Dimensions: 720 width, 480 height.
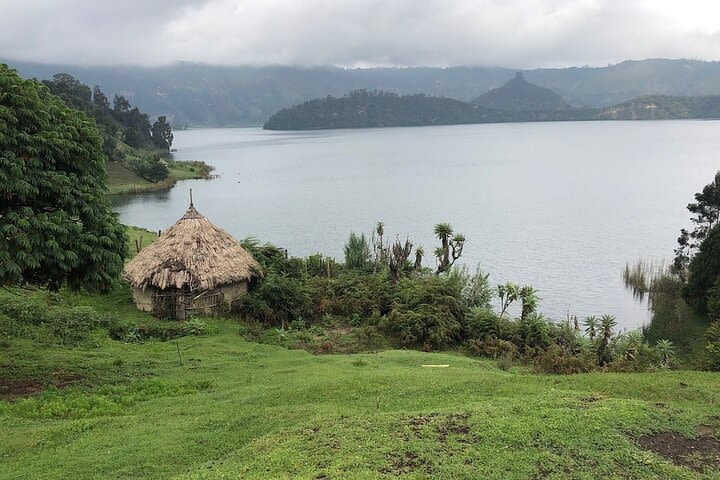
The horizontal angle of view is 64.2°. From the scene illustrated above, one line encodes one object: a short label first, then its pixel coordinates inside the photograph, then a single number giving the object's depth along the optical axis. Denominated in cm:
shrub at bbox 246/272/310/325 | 2388
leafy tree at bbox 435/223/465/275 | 2977
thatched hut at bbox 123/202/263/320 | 2347
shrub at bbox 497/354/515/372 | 1742
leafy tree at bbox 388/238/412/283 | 2714
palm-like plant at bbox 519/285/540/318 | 2306
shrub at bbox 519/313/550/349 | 2125
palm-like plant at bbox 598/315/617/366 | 1941
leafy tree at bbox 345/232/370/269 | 3281
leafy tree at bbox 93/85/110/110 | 12256
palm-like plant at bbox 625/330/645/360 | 1985
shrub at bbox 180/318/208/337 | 2095
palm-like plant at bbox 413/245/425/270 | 3042
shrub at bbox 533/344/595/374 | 1619
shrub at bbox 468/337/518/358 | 2020
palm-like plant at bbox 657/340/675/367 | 2023
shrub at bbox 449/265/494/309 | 2575
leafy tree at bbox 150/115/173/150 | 13238
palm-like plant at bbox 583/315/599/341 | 2236
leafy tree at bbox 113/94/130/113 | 12754
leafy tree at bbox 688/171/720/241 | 3562
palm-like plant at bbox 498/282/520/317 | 2450
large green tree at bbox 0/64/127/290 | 1256
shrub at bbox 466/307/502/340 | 2202
